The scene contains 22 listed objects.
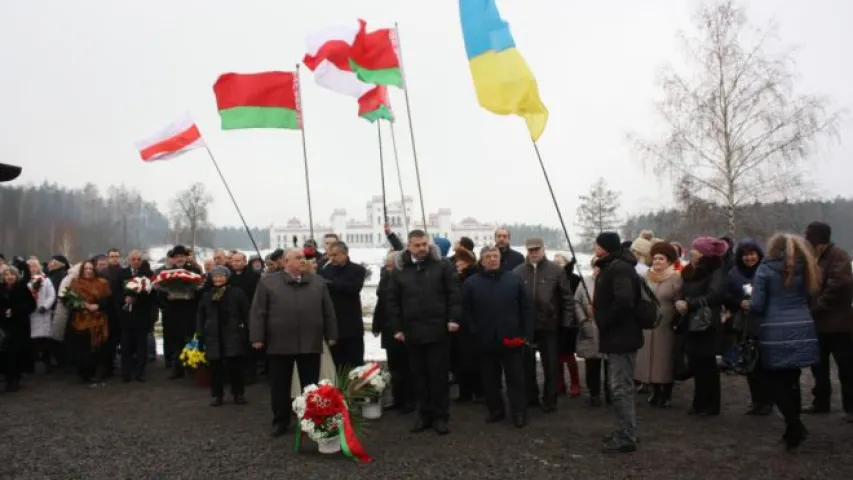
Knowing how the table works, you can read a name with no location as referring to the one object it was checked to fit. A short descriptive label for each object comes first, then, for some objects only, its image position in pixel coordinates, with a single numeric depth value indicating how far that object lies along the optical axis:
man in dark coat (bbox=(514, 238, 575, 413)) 7.36
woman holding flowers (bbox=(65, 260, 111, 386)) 9.36
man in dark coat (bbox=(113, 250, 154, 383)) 9.67
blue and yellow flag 7.49
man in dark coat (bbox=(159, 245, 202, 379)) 9.74
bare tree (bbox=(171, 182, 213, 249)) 69.50
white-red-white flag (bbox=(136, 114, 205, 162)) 10.56
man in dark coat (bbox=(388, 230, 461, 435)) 6.43
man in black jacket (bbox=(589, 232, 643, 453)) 5.49
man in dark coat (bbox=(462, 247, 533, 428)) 6.56
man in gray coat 6.41
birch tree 19.50
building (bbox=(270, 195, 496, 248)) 119.69
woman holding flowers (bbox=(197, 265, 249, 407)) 8.03
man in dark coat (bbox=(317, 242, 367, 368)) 7.83
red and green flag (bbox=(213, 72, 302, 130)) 10.26
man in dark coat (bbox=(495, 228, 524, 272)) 8.20
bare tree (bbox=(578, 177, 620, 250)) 43.62
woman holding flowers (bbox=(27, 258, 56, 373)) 9.87
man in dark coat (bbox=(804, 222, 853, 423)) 6.14
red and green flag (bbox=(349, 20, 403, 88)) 9.57
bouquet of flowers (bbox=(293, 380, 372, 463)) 5.57
